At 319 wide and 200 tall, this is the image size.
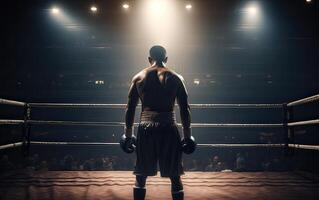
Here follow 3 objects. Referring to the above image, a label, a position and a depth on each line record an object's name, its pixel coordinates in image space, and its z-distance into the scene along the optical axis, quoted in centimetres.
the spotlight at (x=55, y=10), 1109
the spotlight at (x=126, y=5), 1019
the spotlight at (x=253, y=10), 1099
